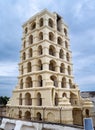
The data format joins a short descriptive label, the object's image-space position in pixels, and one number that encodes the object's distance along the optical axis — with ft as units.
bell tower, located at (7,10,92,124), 72.02
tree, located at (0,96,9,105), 147.35
